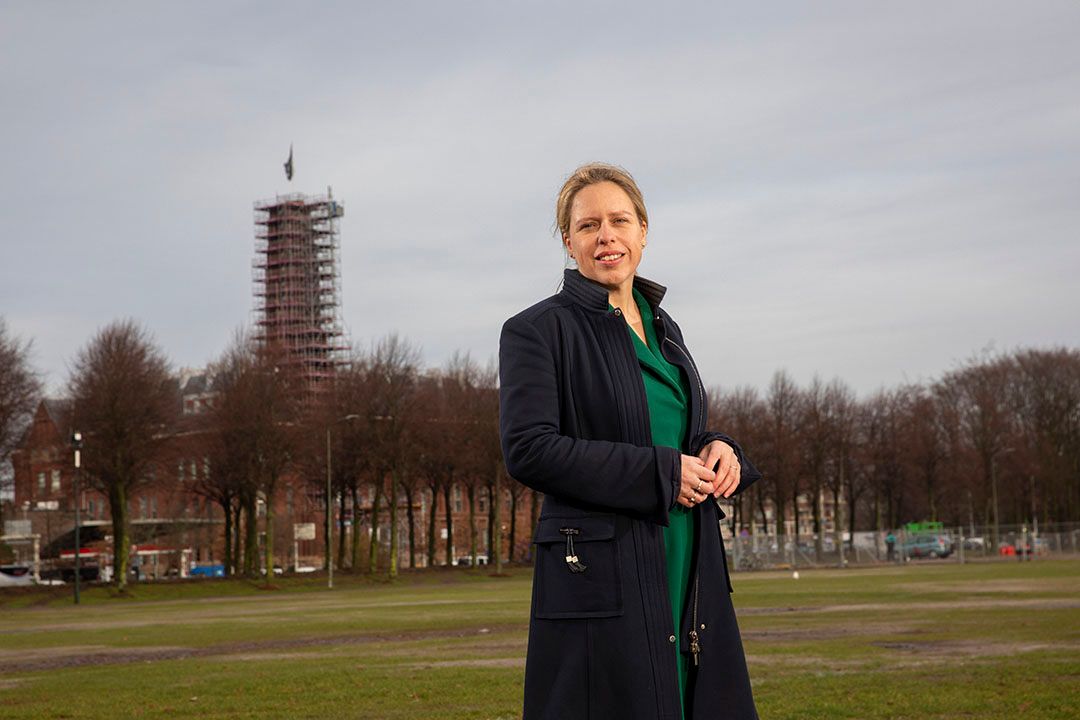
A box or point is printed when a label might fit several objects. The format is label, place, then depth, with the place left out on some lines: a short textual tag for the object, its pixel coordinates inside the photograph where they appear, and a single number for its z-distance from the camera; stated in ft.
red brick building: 206.90
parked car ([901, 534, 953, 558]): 273.54
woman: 11.59
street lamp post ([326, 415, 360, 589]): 218.59
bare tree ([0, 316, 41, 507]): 191.21
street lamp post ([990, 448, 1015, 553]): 285.72
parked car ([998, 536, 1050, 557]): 261.65
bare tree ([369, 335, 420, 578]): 241.35
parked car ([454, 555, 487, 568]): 330.67
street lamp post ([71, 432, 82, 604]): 171.83
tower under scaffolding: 536.01
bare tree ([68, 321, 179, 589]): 198.29
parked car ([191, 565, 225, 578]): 323.98
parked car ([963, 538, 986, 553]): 280.51
